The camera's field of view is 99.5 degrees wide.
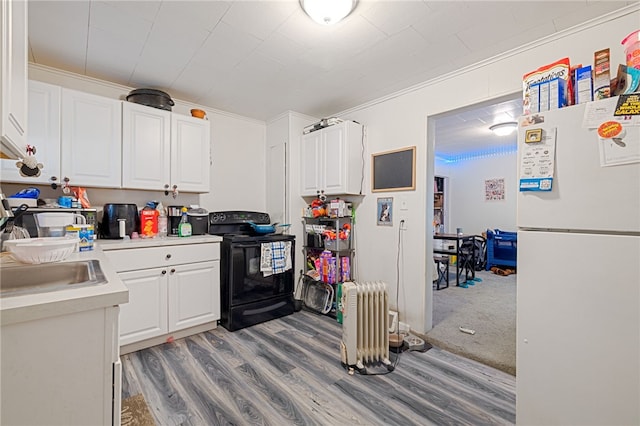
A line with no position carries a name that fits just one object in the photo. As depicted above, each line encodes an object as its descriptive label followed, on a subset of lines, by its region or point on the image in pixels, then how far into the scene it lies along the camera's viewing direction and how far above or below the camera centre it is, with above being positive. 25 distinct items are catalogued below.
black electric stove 2.73 -0.72
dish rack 1.08 -0.16
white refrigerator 1.03 -0.30
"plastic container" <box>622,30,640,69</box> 1.05 +0.65
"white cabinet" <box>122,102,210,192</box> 2.49 +0.61
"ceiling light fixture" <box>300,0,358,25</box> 1.55 +1.19
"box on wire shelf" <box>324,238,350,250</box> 3.07 -0.36
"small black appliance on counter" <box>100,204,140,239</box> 2.39 -0.07
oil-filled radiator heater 2.06 -0.87
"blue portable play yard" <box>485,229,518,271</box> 5.22 -0.69
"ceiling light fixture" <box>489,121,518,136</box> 3.86 +1.25
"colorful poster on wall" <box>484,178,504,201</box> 6.03 +0.55
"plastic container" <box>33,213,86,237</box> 1.75 -0.08
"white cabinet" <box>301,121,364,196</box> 3.01 +0.62
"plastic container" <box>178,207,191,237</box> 2.71 -0.15
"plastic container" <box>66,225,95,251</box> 1.64 -0.14
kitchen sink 1.05 -0.26
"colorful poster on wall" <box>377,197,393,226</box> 2.92 +0.02
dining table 4.38 -0.62
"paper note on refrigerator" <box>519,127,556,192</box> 1.20 +0.23
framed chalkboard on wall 2.74 +0.46
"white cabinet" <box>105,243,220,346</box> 2.20 -0.68
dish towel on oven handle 2.90 -0.50
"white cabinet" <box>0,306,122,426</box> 0.67 -0.43
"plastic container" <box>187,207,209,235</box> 2.87 -0.09
